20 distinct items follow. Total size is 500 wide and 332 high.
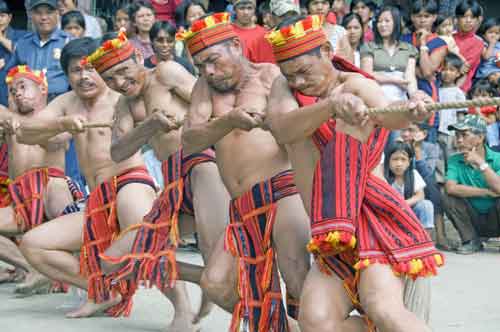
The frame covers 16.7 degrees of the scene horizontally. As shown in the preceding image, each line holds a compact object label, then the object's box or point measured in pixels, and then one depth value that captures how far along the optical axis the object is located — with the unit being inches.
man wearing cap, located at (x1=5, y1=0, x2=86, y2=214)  526.7
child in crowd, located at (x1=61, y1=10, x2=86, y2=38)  555.3
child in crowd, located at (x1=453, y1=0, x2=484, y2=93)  625.2
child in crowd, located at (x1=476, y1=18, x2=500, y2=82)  613.7
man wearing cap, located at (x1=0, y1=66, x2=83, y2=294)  417.9
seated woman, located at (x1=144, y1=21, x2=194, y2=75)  492.8
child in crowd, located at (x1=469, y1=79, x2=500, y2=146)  579.8
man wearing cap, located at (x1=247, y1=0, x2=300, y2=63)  447.1
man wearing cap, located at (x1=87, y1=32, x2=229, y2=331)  320.2
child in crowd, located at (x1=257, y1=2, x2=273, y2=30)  556.4
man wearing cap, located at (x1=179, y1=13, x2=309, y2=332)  282.6
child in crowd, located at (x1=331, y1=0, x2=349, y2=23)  605.9
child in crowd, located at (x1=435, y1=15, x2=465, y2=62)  609.0
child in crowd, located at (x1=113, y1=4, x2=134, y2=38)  576.2
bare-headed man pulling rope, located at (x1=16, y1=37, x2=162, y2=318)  358.0
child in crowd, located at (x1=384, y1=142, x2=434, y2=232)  521.7
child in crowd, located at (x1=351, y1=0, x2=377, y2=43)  600.2
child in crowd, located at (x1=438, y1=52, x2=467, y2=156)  580.4
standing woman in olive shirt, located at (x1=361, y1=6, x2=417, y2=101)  535.0
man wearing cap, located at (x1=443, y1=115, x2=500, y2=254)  534.0
